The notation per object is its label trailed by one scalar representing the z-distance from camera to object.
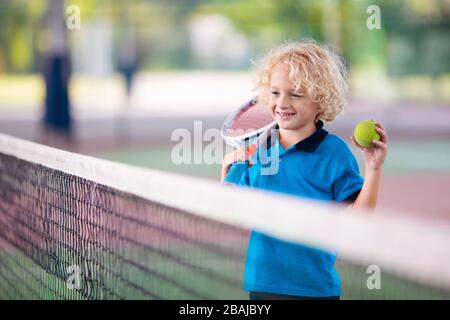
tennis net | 3.25
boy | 4.10
